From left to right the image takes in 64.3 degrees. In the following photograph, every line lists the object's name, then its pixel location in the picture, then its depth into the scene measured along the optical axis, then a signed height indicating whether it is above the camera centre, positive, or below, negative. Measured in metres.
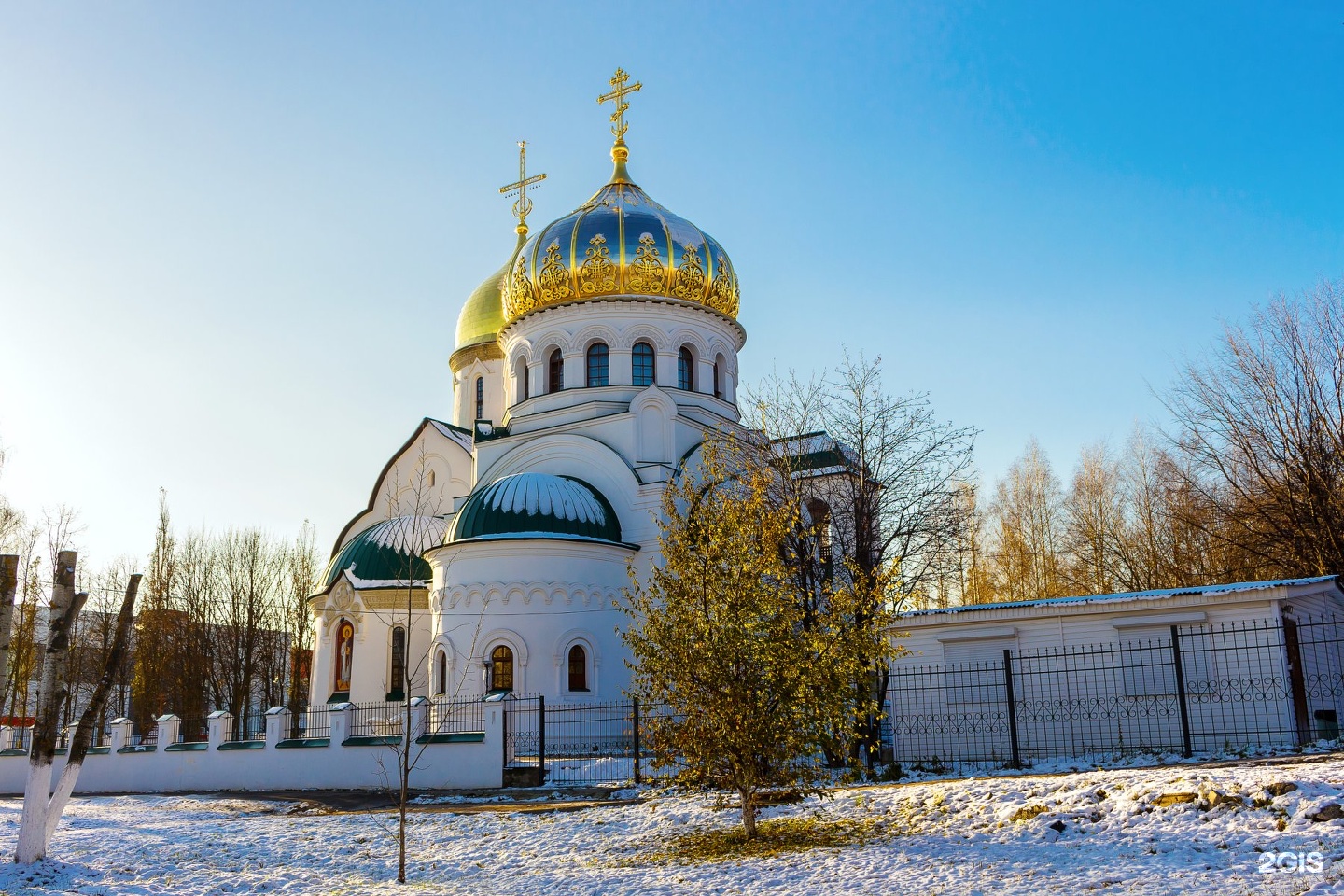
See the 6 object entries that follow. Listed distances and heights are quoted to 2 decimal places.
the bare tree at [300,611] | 33.38 +2.25
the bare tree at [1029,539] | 30.34 +3.60
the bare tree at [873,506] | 16.58 +2.54
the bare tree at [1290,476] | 18.47 +3.24
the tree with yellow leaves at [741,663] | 8.94 +0.07
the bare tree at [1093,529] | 28.36 +3.55
